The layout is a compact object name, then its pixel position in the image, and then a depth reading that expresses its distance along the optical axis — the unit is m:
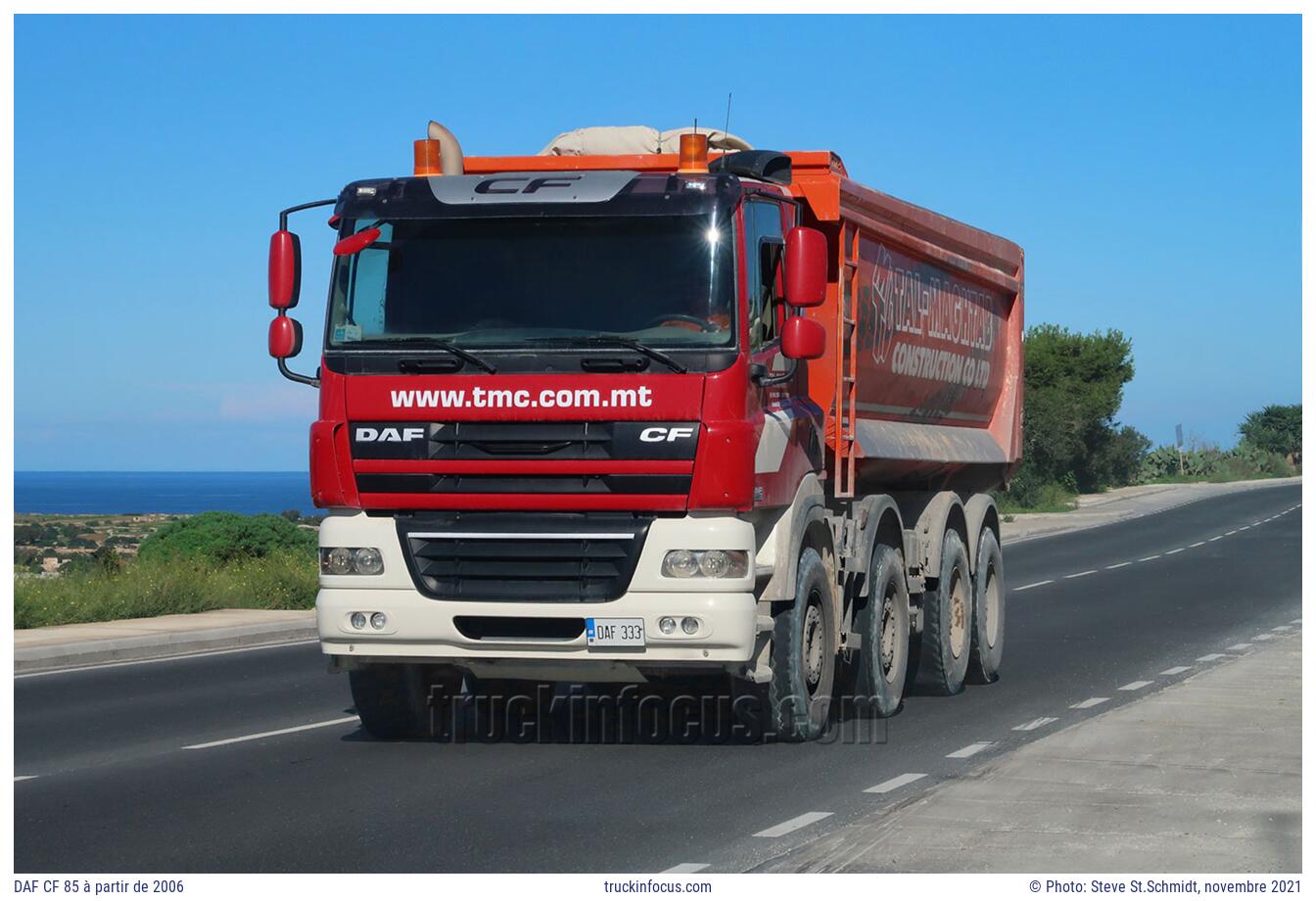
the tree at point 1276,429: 118.38
